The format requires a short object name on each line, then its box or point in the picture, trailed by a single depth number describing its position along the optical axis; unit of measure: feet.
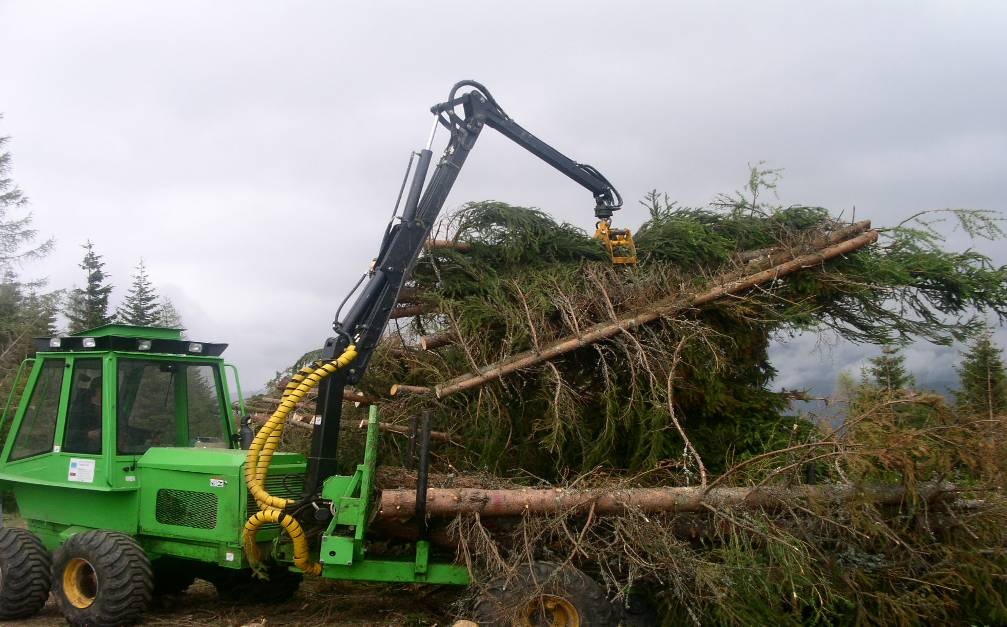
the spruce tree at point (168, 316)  101.61
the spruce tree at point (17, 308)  67.05
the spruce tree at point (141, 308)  96.37
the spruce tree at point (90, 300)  90.02
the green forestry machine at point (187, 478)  18.34
